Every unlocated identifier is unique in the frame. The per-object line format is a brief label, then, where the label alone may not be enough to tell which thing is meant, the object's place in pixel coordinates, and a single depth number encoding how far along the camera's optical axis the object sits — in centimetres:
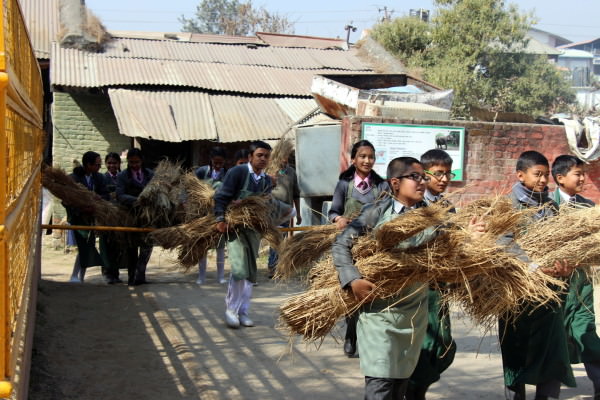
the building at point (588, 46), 6150
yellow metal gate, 202
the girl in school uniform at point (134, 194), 805
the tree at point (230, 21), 3594
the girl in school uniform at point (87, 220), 802
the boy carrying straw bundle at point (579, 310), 424
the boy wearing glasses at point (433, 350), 391
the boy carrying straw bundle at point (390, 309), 331
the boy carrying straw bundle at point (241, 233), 618
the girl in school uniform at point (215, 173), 857
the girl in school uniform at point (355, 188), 549
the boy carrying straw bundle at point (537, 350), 399
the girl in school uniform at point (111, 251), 813
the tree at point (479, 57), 2020
